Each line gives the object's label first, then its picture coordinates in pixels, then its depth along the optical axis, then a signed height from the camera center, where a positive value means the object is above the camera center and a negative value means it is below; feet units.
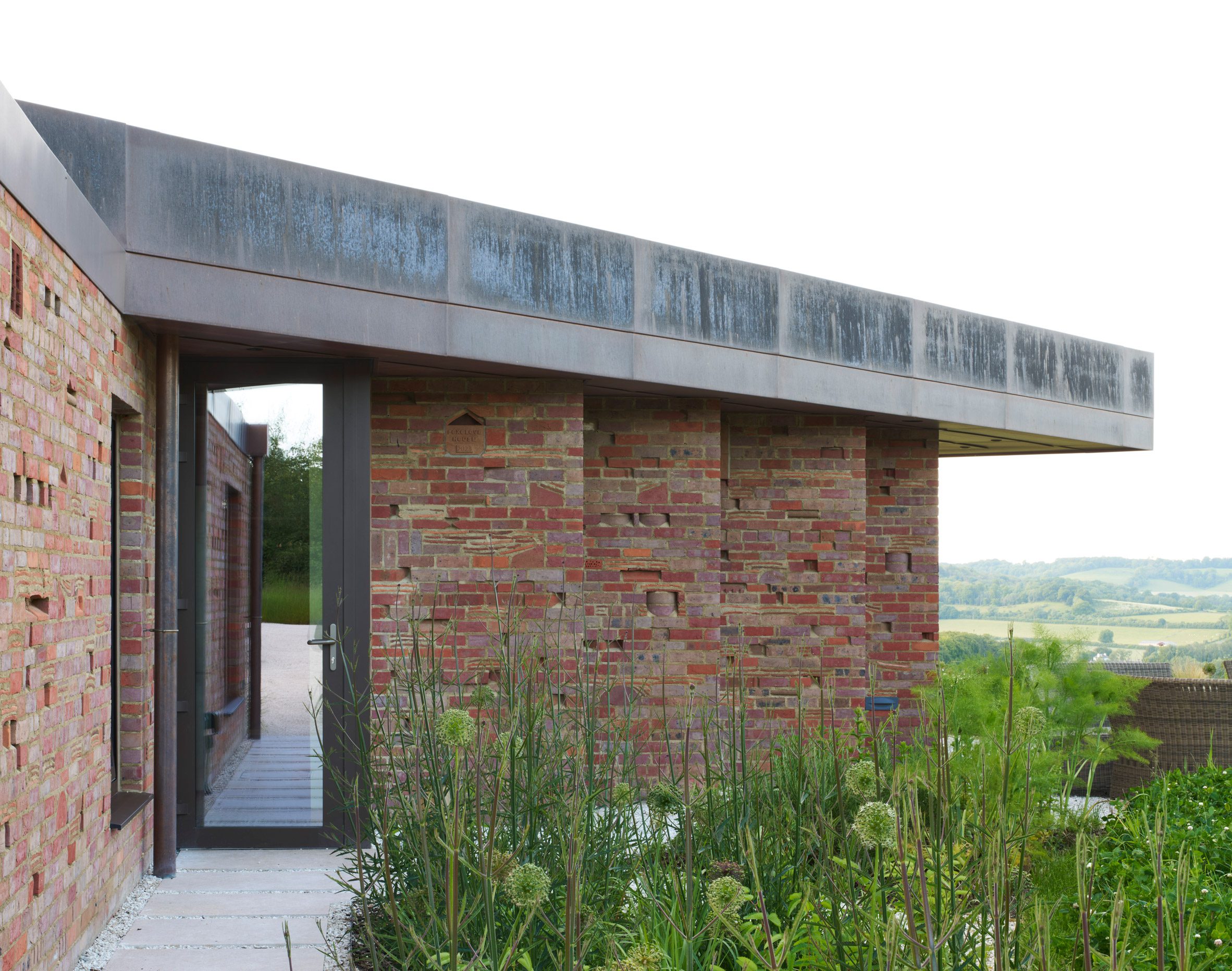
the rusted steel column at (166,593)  15.52 -0.73
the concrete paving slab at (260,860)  15.84 -4.79
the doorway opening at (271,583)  16.84 -0.65
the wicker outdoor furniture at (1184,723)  21.17 -3.71
